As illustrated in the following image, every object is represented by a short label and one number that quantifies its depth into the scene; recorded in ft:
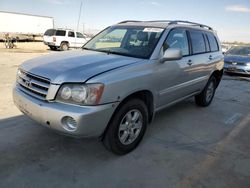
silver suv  7.02
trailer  74.75
